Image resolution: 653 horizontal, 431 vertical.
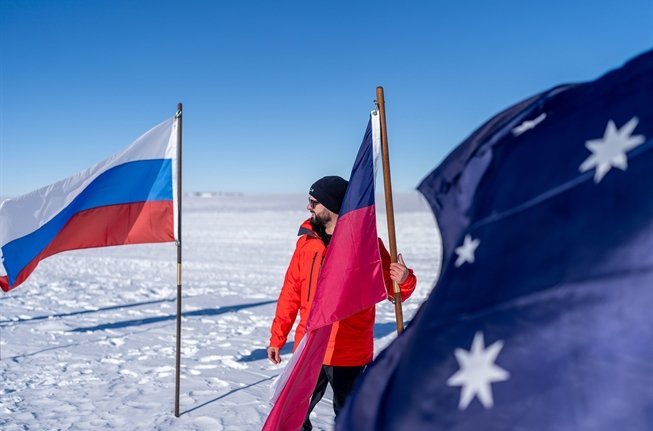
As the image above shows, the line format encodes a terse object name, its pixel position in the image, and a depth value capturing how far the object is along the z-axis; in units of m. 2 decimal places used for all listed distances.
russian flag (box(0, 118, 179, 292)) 4.18
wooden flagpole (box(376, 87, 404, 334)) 2.58
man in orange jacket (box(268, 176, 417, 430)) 3.08
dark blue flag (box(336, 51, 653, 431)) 1.39
